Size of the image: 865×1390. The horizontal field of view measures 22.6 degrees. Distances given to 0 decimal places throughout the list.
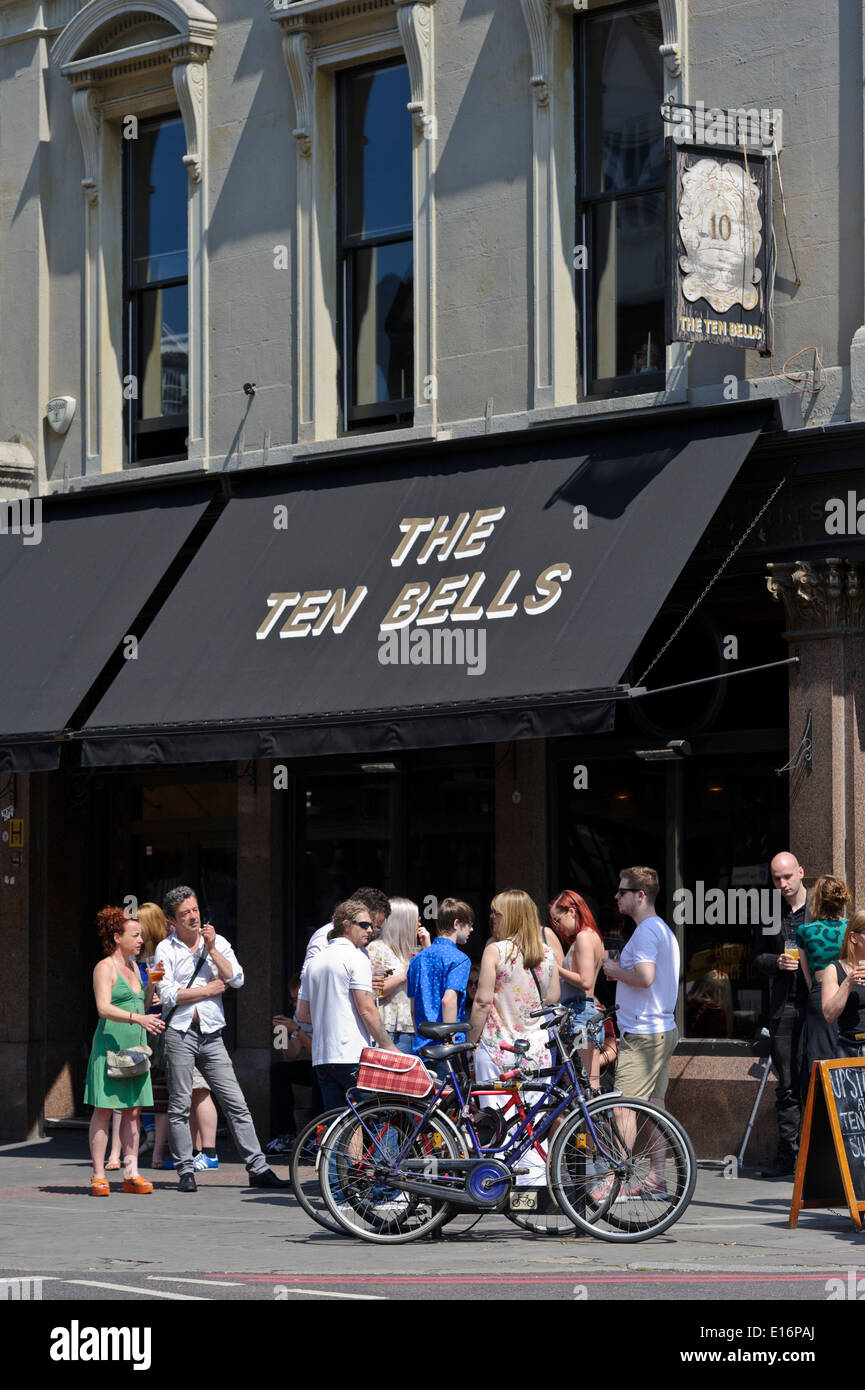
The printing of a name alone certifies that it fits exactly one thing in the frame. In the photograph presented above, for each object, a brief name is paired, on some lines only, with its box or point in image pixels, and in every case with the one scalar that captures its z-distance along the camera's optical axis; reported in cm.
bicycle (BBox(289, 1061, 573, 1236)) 1133
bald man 1392
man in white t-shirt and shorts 1213
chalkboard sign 1136
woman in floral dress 1199
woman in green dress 1410
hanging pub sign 1417
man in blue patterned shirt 1307
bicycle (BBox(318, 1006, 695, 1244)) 1102
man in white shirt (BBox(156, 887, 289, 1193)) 1395
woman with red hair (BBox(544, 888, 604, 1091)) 1354
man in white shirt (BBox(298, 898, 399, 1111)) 1257
